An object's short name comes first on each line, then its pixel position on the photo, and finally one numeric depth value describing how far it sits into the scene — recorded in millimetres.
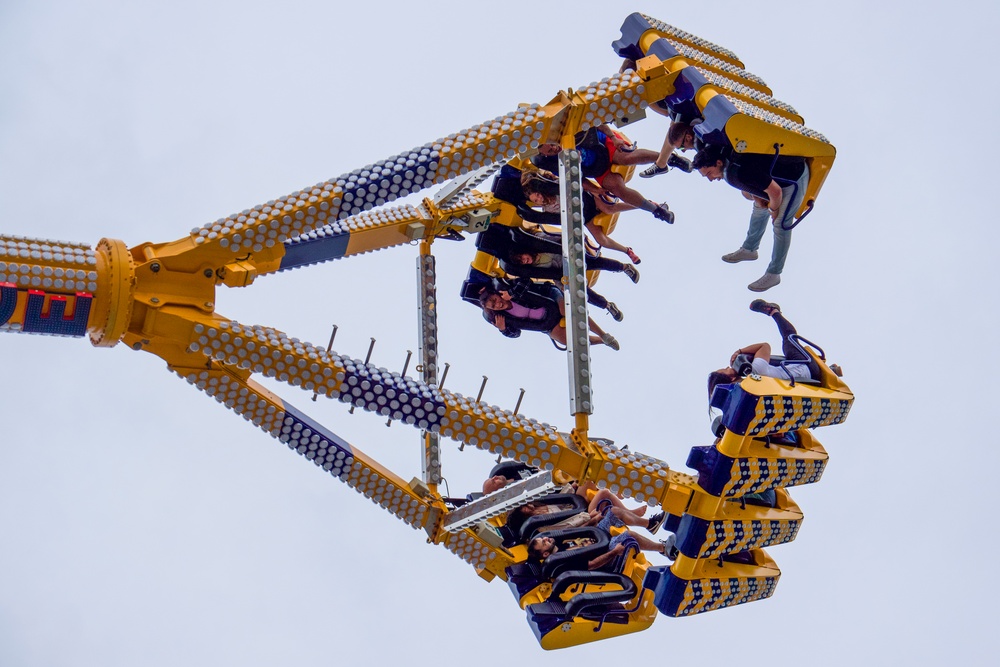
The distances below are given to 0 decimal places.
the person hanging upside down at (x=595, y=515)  21797
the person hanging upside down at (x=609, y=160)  21406
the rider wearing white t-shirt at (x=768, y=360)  20625
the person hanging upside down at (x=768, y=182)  20312
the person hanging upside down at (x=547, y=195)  21984
